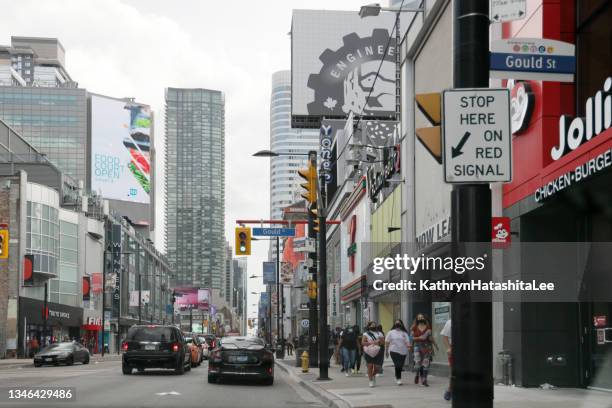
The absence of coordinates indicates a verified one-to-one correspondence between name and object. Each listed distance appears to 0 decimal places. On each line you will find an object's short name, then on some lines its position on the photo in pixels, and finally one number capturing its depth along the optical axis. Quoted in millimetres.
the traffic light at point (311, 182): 25641
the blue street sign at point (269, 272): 77000
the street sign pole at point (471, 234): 6852
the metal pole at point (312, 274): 26938
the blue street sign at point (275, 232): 31344
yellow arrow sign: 7176
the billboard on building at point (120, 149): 132375
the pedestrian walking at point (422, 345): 20453
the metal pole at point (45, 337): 62406
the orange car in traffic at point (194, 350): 35250
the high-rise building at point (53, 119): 148125
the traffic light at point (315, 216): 27561
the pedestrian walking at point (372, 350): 20984
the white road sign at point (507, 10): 9141
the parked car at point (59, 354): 41719
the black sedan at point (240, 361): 23797
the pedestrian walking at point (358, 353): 27416
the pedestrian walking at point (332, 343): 40100
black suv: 27906
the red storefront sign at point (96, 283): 85269
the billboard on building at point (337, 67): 78125
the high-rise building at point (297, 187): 131375
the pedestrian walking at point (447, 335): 16366
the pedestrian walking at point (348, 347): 27078
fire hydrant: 30822
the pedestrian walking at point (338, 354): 36188
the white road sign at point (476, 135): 7020
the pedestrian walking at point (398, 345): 21020
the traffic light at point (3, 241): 44406
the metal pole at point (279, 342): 57569
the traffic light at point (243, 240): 32500
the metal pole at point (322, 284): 25266
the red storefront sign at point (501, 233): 18141
